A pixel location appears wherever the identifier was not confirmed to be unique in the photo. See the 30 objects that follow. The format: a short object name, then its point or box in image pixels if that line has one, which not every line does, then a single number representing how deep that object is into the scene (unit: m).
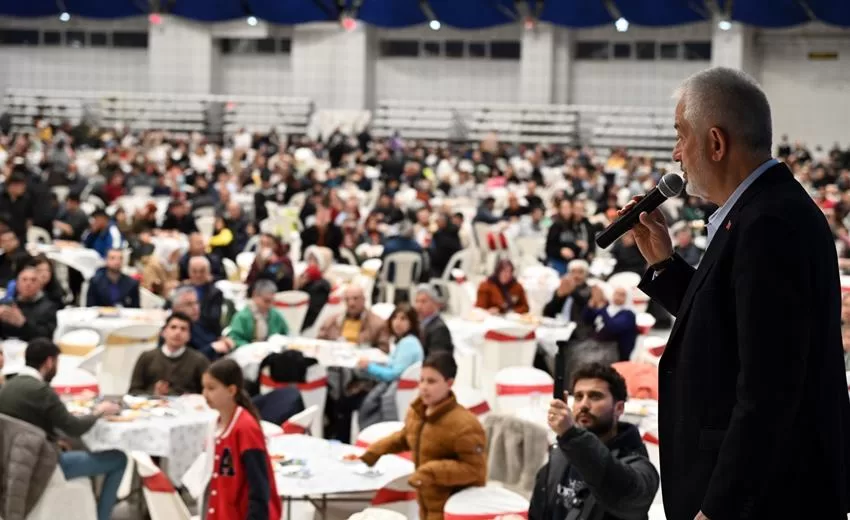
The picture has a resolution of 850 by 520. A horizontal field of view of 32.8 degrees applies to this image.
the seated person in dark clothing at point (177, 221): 16.17
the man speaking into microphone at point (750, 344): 2.22
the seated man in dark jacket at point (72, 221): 15.34
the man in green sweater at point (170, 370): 8.55
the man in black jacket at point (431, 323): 9.55
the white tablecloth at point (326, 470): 6.62
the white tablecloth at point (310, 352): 9.48
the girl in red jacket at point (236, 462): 5.53
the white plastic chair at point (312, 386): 8.81
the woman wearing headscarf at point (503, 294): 12.07
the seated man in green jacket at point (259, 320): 10.40
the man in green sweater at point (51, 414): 6.69
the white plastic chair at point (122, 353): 9.93
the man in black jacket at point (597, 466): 3.77
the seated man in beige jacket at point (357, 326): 10.23
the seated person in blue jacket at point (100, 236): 14.34
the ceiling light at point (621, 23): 31.59
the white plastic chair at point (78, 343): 9.91
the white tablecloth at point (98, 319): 10.88
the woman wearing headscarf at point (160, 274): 13.21
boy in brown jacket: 5.94
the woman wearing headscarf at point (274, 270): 12.55
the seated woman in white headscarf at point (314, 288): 12.24
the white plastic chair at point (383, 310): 11.13
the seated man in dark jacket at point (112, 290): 11.90
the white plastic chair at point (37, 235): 15.48
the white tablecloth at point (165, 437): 7.52
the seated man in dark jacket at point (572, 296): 11.45
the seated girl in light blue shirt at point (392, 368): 8.91
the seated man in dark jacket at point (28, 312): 9.88
